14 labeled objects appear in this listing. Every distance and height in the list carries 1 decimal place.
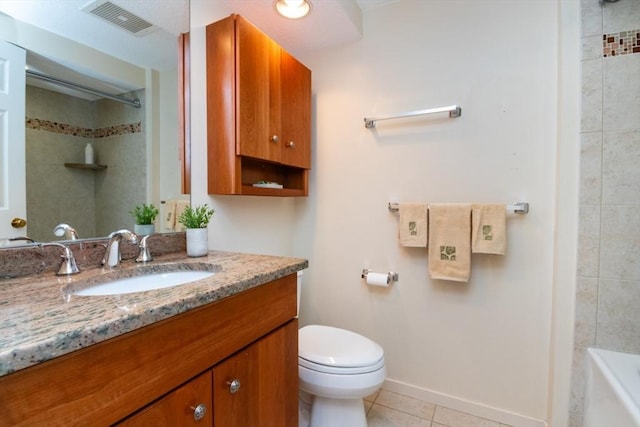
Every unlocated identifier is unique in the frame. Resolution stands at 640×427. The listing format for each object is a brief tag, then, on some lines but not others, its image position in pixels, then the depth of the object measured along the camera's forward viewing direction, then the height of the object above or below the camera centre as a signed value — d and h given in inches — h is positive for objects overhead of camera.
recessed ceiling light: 58.6 +40.5
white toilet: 48.0 -27.6
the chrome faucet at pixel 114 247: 38.1 -5.3
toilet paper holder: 66.4 -15.6
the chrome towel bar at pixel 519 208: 54.7 +0.0
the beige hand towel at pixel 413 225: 61.5 -3.7
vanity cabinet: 17.9 -13.5
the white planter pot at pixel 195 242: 46.4 -5.6
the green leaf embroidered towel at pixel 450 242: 57.6 -6.8
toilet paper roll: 65.6 -16.0
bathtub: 35.8 -24.0
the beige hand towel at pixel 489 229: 54.7 -4.0
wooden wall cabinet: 49.9 +18.8
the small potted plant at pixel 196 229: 46.5 -3.5
